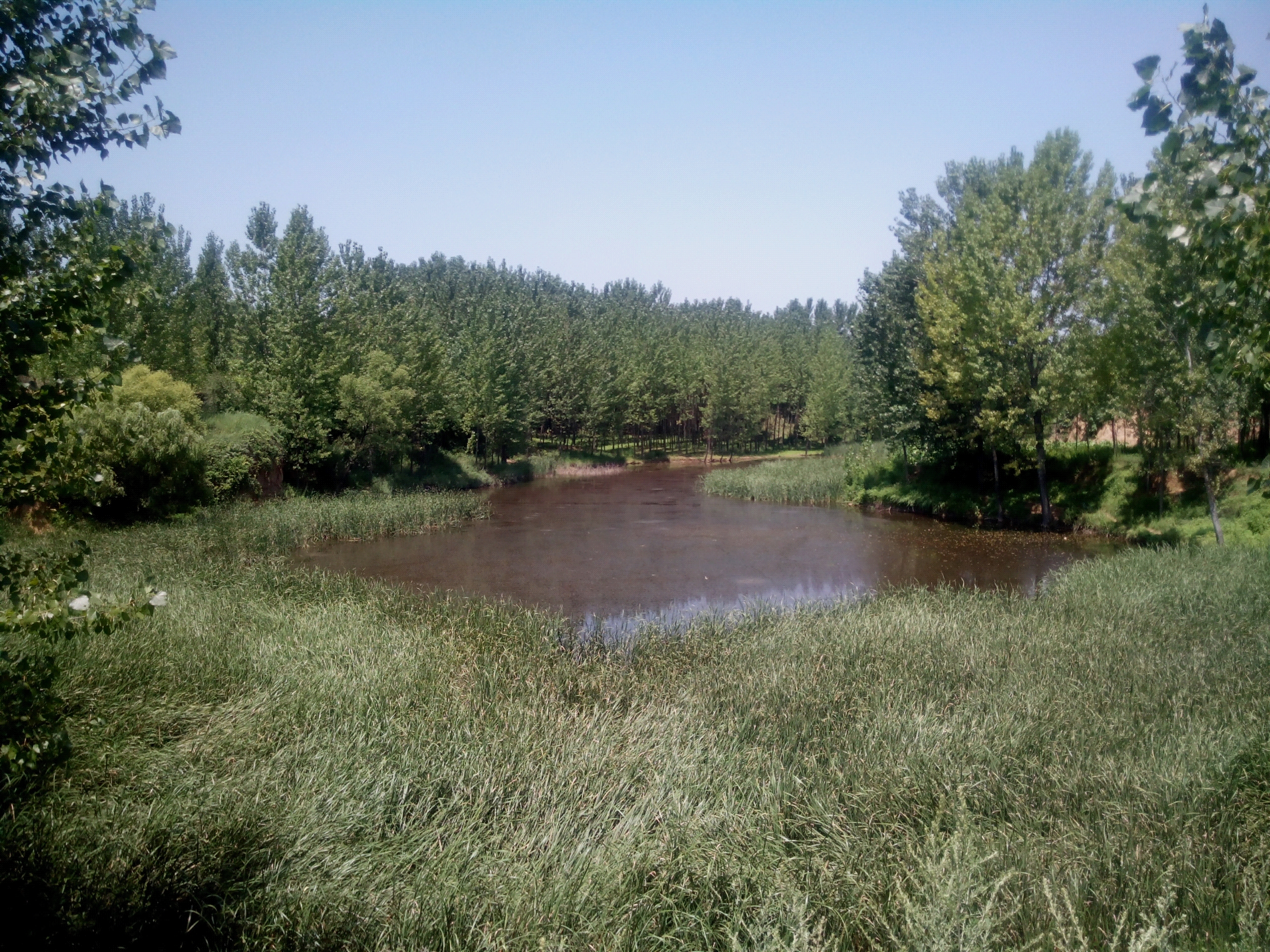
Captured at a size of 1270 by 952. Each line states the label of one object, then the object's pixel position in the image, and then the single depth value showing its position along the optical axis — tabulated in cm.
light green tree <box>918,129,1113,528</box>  2342
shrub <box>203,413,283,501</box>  2511
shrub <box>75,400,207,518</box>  2066
